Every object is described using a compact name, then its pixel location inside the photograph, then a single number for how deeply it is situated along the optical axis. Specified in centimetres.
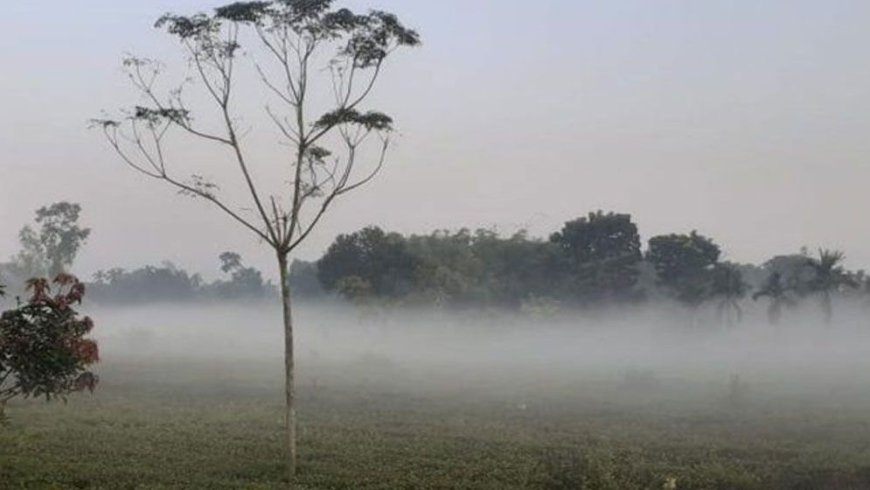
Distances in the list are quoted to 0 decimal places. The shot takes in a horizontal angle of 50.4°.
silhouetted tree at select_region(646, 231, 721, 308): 10494
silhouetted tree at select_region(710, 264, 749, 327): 9531
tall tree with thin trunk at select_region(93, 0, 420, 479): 2322
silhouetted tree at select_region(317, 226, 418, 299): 9656
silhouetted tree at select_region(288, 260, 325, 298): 14962
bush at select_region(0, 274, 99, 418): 1911
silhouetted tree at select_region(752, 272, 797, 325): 9075
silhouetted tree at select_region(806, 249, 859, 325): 8600
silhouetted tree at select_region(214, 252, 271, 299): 16750
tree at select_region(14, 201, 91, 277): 10497
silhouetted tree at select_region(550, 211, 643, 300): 10800
